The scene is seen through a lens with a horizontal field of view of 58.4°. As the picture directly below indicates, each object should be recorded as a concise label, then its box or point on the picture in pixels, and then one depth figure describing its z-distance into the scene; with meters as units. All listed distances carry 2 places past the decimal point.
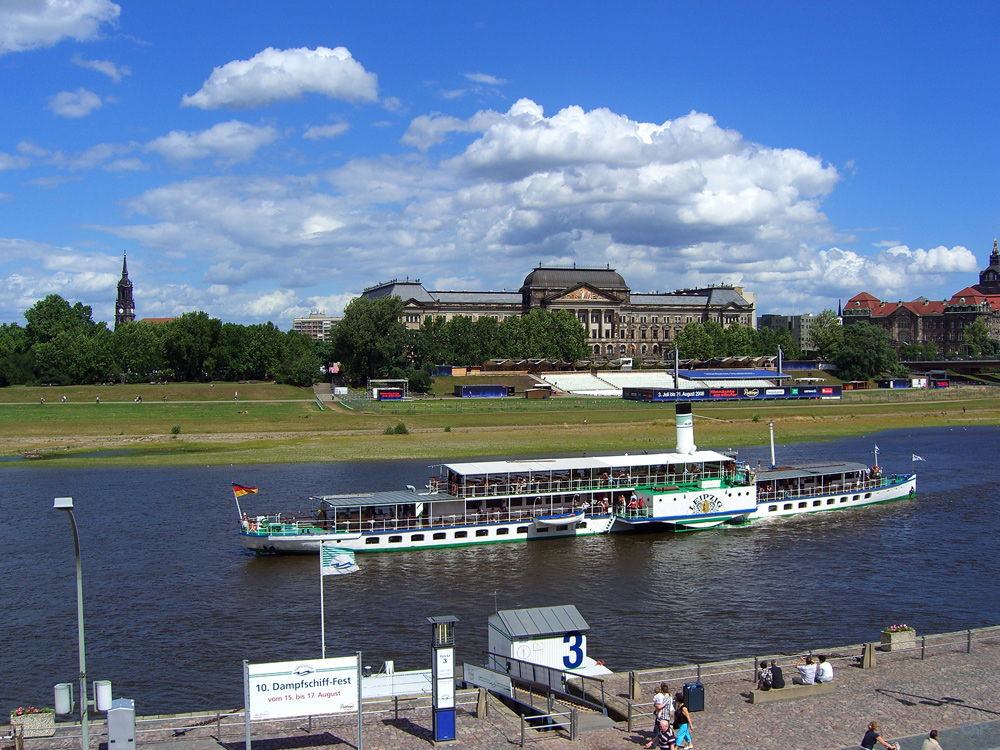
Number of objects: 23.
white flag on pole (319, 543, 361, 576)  32.72
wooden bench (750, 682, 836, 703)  25.58
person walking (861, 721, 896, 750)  20.86
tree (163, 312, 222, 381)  161.88
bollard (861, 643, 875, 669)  28.64
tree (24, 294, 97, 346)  181.62
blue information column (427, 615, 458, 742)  22.53
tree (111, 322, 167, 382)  163.25
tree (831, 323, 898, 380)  191.00
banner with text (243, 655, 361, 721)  21.81
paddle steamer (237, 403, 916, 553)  52.78
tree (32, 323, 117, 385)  158.38
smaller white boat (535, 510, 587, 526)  55.28
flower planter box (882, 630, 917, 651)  29.97
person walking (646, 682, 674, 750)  22.06
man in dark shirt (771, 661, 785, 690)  25.94
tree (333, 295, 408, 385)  154.75
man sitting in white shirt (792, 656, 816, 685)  26.23
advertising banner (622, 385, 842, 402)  157.62
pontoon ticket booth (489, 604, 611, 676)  26.34
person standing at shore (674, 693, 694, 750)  22.06
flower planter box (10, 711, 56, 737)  23.48
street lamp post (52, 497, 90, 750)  21.39
